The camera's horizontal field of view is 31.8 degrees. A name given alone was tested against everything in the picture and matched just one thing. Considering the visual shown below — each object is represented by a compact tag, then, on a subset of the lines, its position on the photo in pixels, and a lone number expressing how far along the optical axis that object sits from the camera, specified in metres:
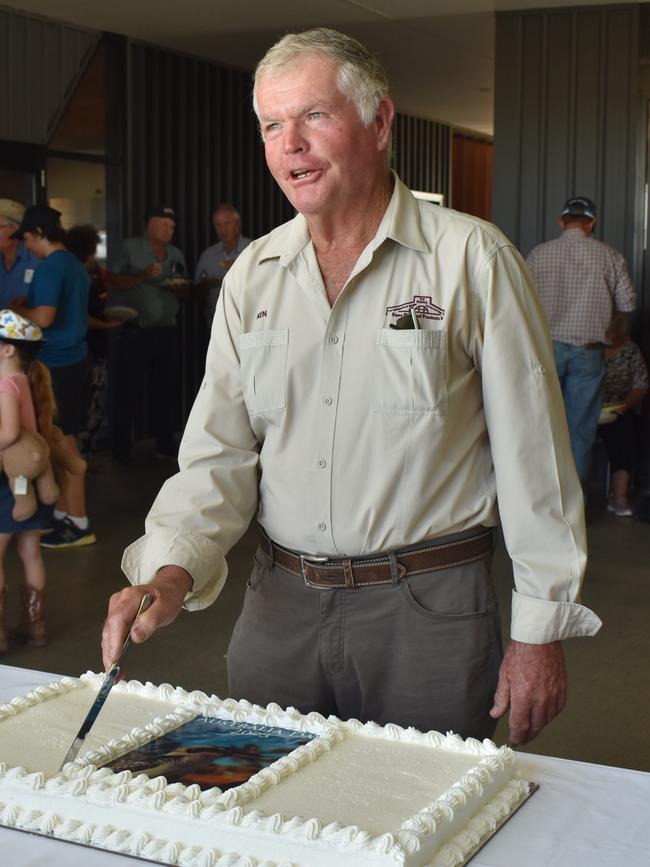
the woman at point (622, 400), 6.70
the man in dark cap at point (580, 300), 6.26
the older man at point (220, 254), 8.45
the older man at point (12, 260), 5.91
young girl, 4.18
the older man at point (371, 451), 1.73
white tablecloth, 1.25
